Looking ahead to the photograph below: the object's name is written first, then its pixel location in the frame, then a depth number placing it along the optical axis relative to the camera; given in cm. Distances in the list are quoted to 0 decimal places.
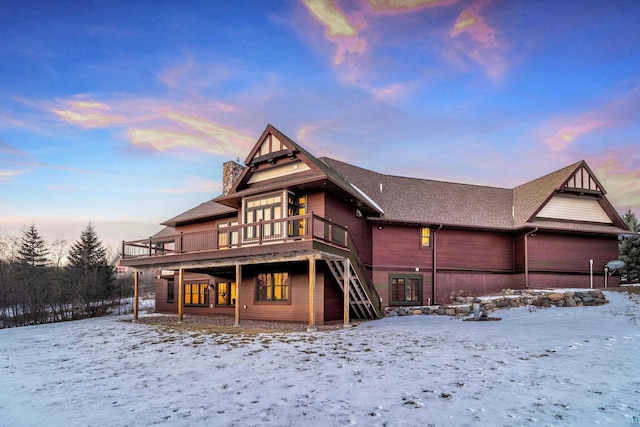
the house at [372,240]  1708
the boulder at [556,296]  1819
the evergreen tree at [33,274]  2369
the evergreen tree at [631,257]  3444
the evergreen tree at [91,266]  3231
